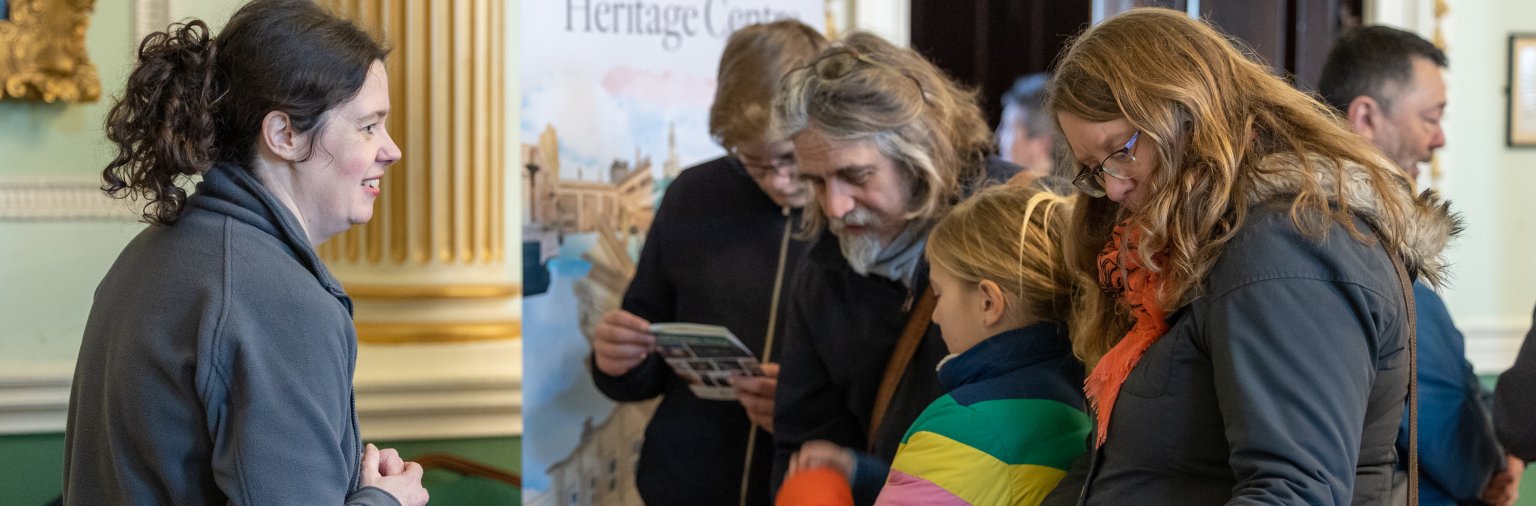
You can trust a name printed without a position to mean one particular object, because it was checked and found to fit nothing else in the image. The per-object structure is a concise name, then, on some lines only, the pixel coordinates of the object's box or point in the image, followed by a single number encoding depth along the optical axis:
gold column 3.29
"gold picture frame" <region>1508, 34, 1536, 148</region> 4.17
